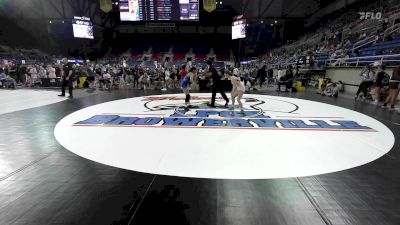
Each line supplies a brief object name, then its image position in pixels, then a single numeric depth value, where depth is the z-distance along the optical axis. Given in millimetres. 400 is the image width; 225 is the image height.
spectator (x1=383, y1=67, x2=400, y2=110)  8156
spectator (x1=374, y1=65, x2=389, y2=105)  8875
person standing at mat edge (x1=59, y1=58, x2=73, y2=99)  10516
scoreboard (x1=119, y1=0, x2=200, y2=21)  20000
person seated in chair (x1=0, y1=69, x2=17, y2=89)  14952
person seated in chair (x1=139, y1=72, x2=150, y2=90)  15016
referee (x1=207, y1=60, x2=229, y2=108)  8312
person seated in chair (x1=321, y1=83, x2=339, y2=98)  11258
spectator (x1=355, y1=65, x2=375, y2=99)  10256
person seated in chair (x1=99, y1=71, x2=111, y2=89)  15047
